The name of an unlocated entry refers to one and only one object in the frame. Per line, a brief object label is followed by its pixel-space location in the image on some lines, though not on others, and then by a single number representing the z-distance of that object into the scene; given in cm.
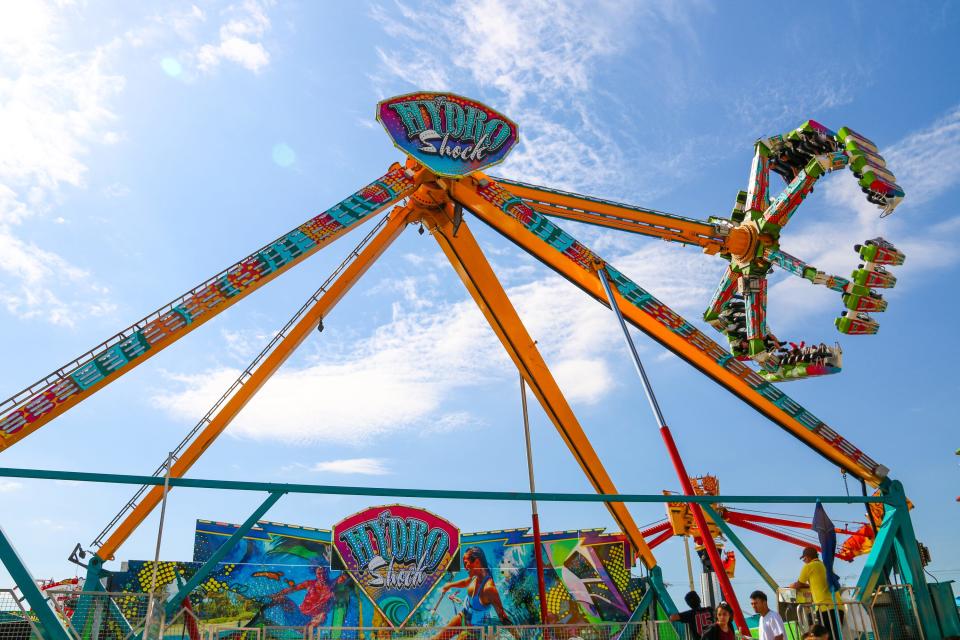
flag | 1119
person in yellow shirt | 909
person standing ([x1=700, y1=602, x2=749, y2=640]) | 648
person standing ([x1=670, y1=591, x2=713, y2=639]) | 919
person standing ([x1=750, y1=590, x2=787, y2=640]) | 666
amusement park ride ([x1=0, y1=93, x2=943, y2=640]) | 1236
